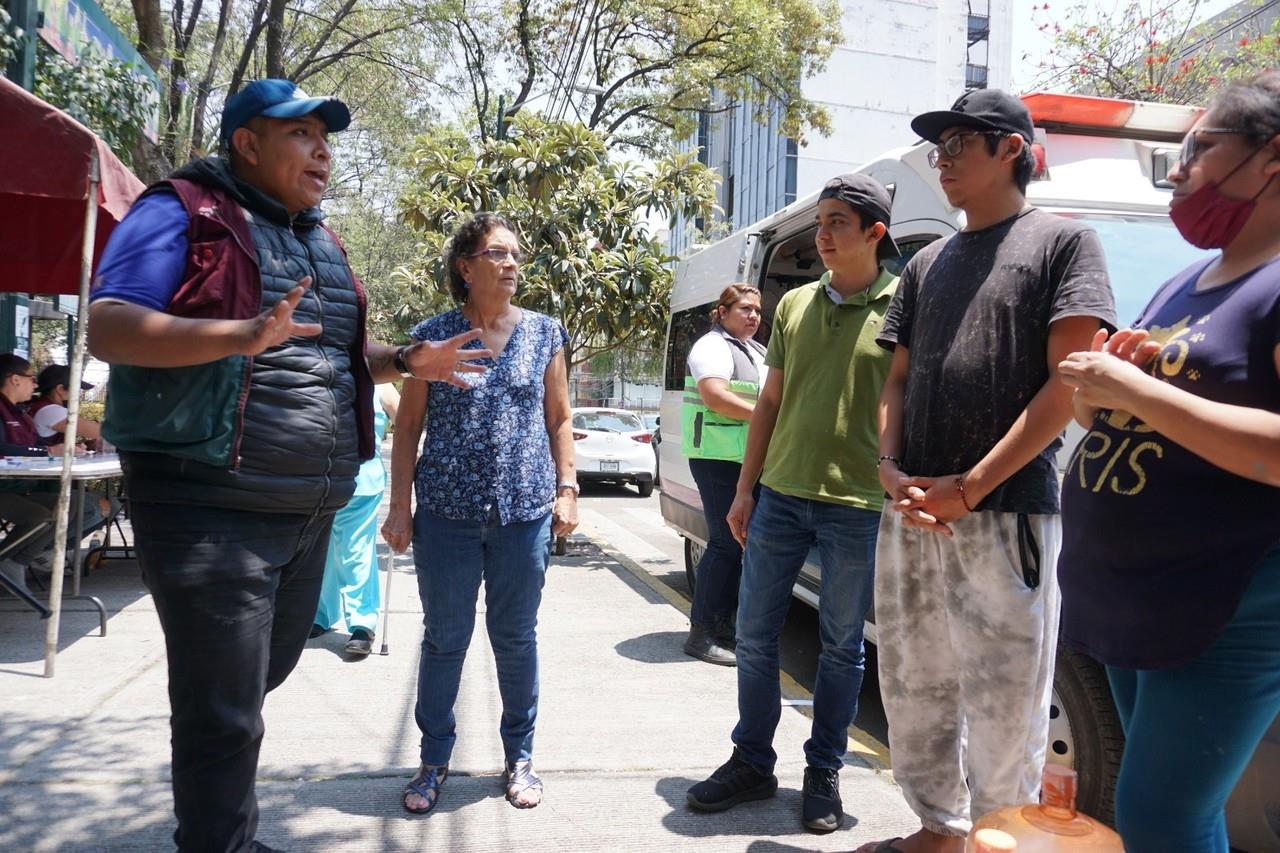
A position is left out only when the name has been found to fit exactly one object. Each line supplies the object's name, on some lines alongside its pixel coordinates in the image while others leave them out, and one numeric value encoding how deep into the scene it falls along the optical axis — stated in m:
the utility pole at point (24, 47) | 7.83
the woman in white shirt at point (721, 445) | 5.00
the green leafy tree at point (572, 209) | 8.20
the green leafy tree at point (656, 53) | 14.17
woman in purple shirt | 1.65
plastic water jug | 2.03
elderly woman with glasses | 3.13
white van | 2.73
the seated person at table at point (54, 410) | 6.96
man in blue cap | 2.10
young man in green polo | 3.04
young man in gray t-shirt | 2.32
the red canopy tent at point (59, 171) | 4.29
